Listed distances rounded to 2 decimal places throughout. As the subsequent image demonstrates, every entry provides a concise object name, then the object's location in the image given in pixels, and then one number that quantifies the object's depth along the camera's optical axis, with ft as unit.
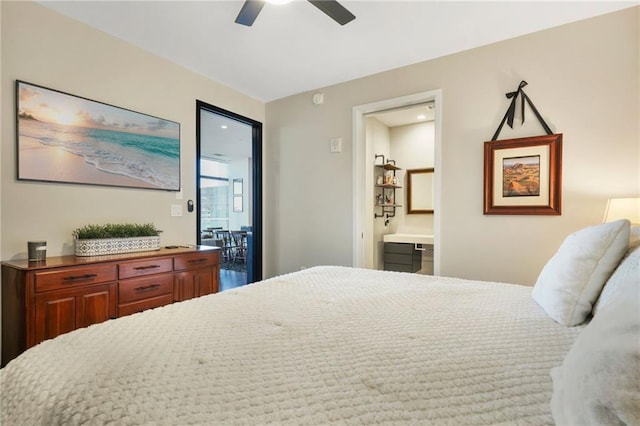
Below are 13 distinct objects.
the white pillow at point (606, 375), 1.51
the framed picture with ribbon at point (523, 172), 8.18
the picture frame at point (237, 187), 28.19
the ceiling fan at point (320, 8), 6.45
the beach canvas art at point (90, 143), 7.15
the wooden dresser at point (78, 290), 6.07
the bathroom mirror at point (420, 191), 15.30
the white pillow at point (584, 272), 3.56
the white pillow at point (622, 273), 3.14
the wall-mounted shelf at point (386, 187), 14.82
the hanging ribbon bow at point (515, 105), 8.39
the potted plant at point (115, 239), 7.51
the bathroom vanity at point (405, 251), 14.37
